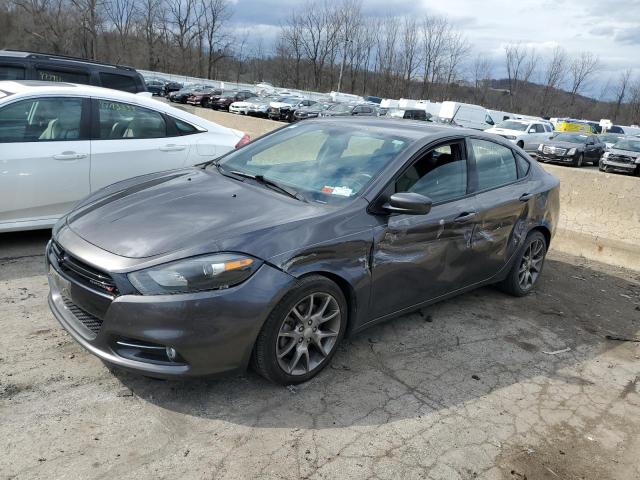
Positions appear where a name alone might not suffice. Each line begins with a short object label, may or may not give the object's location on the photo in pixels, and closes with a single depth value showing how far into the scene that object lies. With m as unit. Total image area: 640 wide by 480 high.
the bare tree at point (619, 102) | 85.30
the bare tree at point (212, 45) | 80.75
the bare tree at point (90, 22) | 58.97
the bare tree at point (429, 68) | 77.94
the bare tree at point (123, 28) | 76.19
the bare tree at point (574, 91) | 82.69
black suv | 8.44
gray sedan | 2.83
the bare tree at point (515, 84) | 83.62
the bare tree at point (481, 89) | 83.62
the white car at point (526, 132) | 25.30
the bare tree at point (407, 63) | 77.44
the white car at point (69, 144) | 4.97
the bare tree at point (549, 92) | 82.00
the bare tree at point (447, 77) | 78.88
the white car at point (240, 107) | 36.41
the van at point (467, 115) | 33.72
